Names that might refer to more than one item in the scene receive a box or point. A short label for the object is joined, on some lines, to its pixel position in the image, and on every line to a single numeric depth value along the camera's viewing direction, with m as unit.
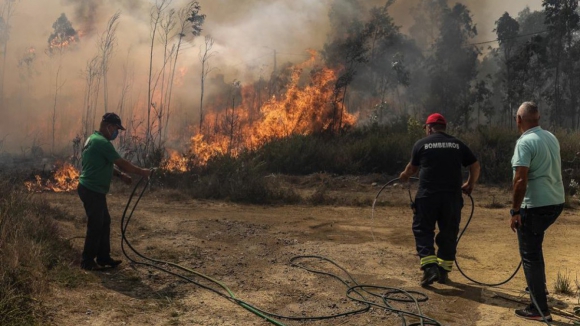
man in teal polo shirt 3.97
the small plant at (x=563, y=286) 4.64
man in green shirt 5.16
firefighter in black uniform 5.00
